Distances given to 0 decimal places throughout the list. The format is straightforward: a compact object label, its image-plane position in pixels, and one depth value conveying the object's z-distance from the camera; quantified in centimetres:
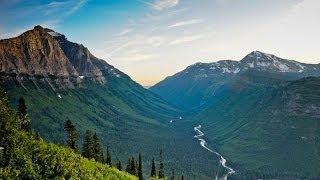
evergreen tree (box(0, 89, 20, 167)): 14275
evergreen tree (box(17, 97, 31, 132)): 19542
